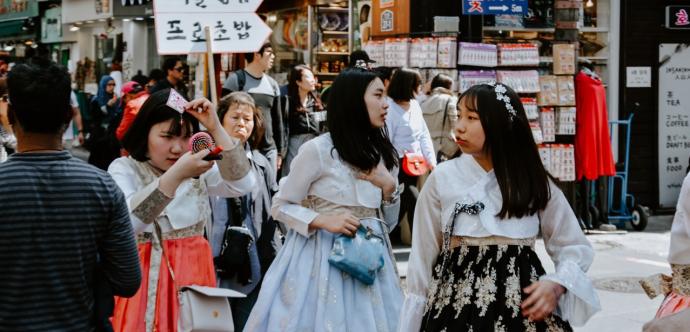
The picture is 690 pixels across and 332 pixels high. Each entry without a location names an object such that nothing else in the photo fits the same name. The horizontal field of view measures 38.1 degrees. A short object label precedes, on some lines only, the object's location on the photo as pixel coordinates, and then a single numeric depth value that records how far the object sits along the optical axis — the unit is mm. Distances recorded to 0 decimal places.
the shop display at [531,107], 11883
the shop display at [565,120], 12148
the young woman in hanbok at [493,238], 3658
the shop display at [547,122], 12094
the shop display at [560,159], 12156
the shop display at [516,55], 11797
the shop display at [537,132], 11892
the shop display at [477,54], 11664
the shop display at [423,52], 11688
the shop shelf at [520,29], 12398
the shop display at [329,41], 14953
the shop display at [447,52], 11625
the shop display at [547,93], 12070
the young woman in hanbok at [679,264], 4148
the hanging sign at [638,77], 13695
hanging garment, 12195
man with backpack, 10289
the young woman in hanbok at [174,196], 4332
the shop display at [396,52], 11953
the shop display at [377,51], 12352
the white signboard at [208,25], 6652
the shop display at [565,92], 12117
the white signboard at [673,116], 13891
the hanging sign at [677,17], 13812
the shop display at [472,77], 11617
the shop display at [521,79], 11812
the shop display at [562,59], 12148
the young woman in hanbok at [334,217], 4898
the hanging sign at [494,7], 11617
